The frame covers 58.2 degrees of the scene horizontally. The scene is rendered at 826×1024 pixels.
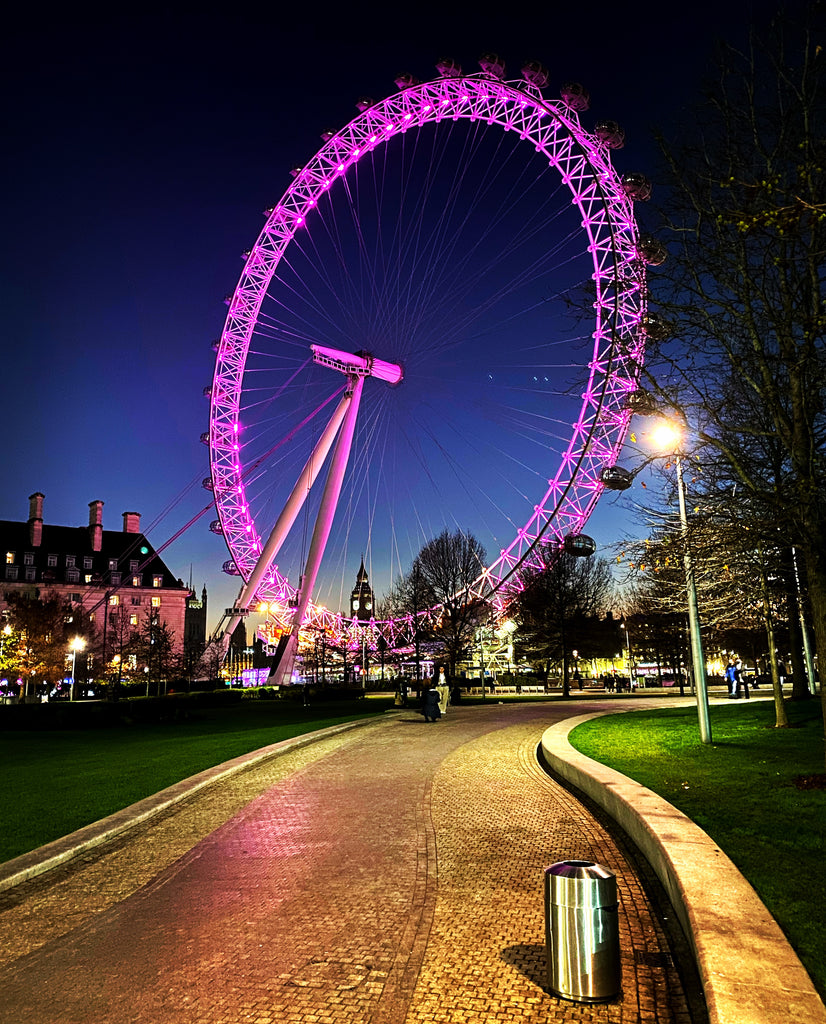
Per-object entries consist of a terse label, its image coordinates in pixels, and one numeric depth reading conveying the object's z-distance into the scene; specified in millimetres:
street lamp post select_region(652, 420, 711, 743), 15117
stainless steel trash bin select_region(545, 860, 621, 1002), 5066
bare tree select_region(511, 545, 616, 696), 51762
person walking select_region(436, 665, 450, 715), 31119
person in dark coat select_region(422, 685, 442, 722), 27594
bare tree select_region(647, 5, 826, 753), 10562
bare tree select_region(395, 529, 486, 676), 53656
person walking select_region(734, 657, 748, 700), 37812
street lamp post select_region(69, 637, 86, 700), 52638
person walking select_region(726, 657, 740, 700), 36938
